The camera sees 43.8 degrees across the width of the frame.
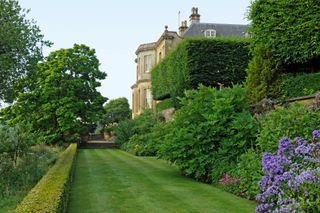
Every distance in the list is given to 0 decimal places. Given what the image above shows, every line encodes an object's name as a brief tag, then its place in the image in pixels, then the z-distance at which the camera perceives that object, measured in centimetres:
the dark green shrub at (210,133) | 1071
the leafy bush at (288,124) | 806
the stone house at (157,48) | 3472
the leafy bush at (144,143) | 1449
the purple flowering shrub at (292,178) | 563
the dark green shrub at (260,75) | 1441
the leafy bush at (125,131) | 3108
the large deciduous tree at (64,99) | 3092
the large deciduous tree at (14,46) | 1288
